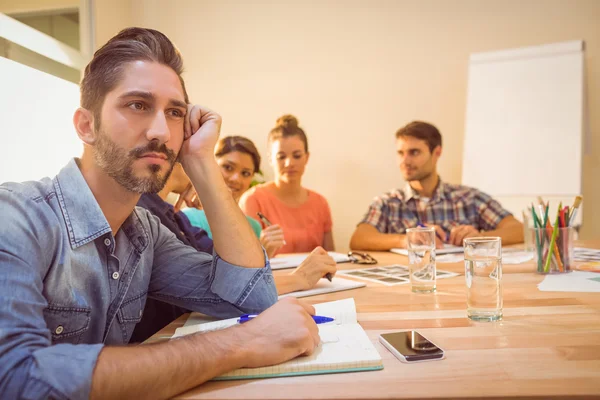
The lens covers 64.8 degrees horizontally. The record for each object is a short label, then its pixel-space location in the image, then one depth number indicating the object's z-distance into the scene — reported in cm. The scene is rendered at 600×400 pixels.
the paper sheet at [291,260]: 177
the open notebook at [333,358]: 68
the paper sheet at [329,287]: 125
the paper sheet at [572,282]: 117
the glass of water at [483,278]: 92
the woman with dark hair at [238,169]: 187
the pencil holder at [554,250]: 142
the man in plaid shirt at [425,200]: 287
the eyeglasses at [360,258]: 182
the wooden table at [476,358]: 60
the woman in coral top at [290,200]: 293
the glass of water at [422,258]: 122
